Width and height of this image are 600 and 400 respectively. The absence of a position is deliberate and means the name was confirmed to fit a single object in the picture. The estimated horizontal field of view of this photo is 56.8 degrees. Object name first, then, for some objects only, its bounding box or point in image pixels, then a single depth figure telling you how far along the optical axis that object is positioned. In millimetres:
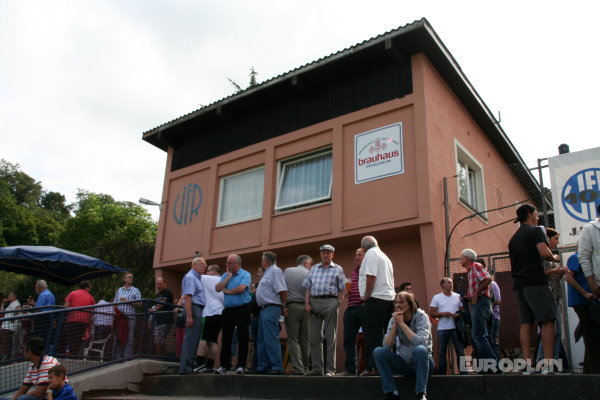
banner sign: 8148
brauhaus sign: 11266
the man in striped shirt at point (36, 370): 6824
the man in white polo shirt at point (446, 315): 8125
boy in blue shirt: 6660
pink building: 11031
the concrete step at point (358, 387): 5215
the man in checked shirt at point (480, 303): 7270
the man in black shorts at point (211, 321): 8766
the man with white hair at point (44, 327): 8320
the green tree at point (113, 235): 19266
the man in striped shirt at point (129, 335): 8979
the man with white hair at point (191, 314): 8359
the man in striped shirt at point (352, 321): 7352
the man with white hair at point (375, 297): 6916
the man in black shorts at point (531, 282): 5812
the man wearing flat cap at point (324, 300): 7688
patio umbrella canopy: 11383
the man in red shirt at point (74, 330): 8562
